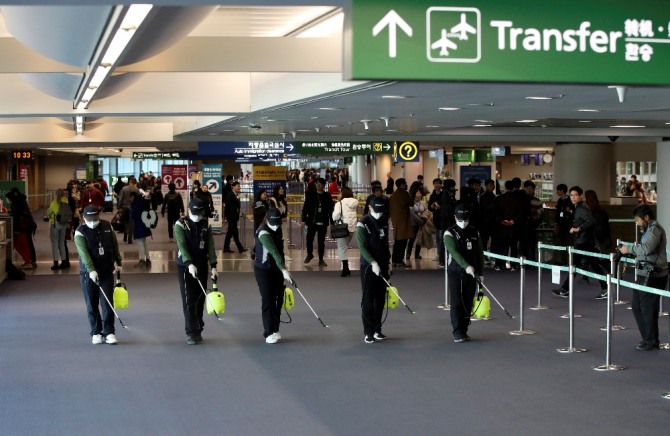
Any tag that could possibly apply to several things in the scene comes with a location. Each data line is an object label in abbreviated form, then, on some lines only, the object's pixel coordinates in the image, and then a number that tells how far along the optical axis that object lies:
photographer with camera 12.75
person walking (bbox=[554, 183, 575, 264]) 20.50
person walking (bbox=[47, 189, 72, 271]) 22.34
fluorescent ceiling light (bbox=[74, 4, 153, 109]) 7.24
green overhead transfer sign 5.73
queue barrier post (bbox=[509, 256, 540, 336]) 14.01
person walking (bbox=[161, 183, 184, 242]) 30.05
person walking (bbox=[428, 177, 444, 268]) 22.92
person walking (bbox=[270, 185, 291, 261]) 25.46
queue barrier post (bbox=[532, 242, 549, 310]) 16.26
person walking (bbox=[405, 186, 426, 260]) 23.97
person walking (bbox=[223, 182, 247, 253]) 26.28
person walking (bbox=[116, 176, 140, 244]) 28.67
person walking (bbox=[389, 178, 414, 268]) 22.47
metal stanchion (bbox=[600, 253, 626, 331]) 14.45
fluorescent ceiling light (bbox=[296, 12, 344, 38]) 12.81
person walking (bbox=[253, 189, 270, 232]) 22.97
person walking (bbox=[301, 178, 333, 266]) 23.44
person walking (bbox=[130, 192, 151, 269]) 23.67
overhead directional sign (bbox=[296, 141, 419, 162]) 27.25
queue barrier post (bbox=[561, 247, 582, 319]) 12.45
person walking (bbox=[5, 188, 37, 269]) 22.38
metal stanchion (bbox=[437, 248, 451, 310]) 16.49
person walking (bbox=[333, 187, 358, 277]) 20.95
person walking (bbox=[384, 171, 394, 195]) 27.95
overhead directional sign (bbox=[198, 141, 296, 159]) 27.02
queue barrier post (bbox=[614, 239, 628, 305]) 16.94
